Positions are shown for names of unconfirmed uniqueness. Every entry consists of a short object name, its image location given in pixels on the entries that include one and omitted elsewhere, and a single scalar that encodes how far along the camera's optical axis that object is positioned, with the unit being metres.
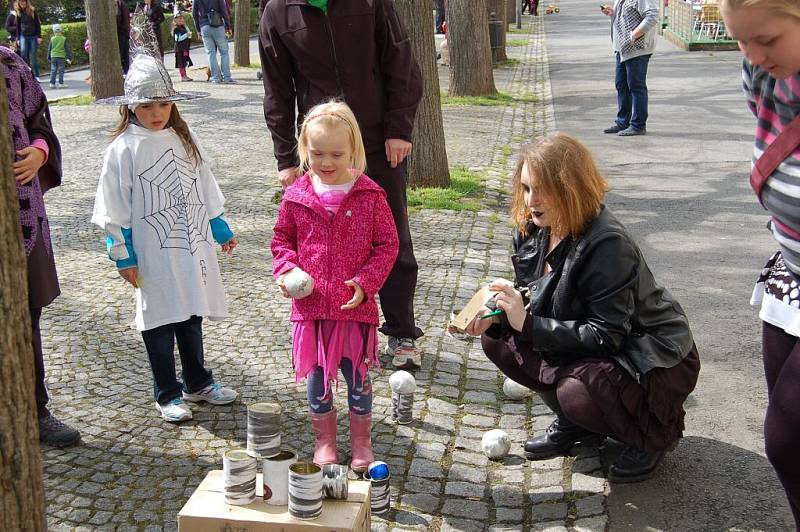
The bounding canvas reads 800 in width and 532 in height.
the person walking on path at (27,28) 21.02
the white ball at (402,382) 4.18
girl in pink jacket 3.61
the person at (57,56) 20.56
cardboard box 2.91
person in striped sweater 2.23
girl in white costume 4.05
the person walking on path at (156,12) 18.97
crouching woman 3.41
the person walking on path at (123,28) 18.53
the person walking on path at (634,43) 10.59
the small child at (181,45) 19.45
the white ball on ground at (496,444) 3.89
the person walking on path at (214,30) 17.53
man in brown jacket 4.45
